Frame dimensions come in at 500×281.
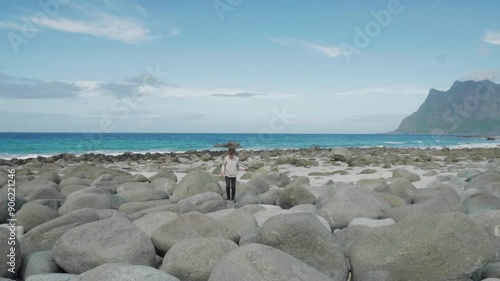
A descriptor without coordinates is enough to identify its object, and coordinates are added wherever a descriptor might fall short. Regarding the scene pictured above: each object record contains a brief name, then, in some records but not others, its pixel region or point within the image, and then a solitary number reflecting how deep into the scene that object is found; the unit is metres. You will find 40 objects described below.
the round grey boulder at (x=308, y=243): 5.29
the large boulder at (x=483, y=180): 11.73
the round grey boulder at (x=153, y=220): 6.83
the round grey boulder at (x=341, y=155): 26.52
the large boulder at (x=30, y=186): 11.29
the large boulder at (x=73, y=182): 12.57
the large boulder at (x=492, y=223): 6.21
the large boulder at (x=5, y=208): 8.48
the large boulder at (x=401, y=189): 10.01
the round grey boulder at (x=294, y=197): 9.66
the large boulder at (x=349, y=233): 6.26
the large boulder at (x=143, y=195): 10.34
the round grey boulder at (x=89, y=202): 8.70
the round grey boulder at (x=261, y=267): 4.13
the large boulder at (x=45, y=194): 10.12
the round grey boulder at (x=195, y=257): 5.09
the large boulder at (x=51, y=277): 4.84
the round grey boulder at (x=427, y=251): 4.85
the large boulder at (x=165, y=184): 12.73
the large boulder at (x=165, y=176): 15.21
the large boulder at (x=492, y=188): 10.68
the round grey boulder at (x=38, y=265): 5.59
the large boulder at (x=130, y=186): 11.88
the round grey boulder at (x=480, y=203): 8.53
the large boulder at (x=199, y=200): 8.56
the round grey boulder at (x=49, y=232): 6.39
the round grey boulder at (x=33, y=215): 7.48
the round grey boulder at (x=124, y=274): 4.25
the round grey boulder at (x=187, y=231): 6.03
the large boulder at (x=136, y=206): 8.86
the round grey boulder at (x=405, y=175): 15.12
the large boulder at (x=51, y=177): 13.03
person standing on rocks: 11.04
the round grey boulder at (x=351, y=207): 7.75
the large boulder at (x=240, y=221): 6.84
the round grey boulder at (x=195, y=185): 11.18
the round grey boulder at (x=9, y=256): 5.37
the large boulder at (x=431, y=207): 7.46
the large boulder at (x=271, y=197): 10.56
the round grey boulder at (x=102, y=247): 5.40
